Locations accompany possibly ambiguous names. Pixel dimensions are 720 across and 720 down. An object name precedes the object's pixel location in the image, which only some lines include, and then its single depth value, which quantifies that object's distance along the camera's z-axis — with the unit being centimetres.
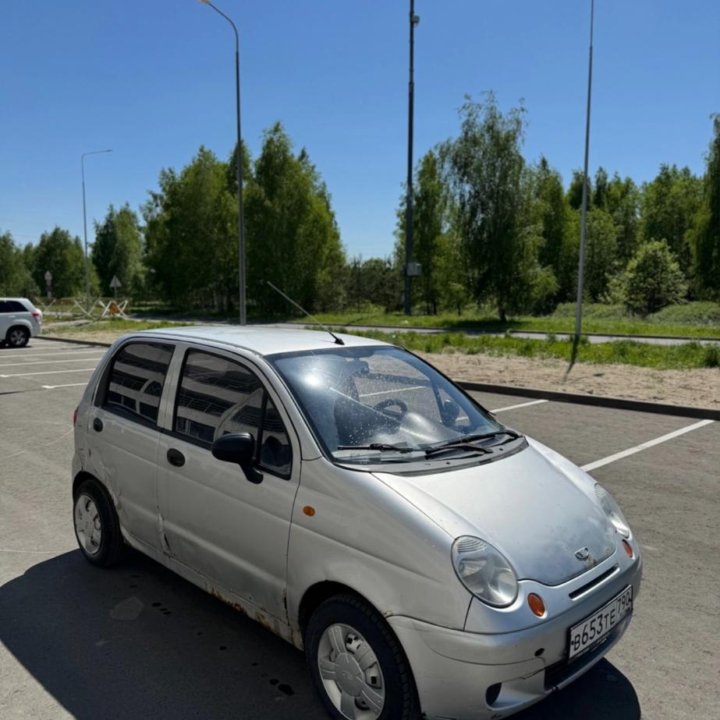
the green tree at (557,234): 5444
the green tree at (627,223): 6475
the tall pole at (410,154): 3311
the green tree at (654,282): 4044
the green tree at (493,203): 3184
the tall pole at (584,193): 1755
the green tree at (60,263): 8406
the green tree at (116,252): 7519
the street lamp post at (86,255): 4100
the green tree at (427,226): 4825
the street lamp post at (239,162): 2138
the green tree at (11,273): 7388
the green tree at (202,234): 4831
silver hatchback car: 244
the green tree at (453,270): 3359
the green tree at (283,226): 4200
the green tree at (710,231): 3625
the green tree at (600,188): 7031
